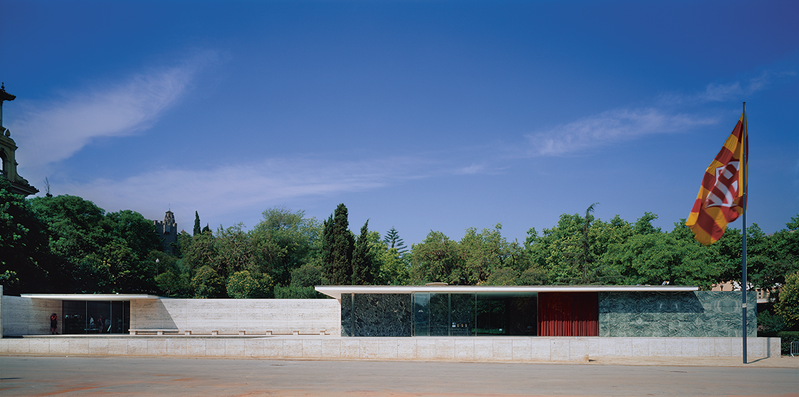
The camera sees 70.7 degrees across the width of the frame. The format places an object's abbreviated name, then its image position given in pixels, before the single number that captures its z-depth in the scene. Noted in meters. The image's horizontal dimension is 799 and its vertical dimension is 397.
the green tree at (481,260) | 56.03
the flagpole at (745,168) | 22.75
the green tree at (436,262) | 58.19
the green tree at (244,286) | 45.31
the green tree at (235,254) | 52.53
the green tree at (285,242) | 56.97
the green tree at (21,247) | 34.66
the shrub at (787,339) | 26.44
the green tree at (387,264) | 68.76
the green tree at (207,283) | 47.94
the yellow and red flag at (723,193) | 23.00
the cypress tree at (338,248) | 49.69
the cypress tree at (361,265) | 49.59
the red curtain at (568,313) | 28.36
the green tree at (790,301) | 30.66
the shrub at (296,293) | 46.97
